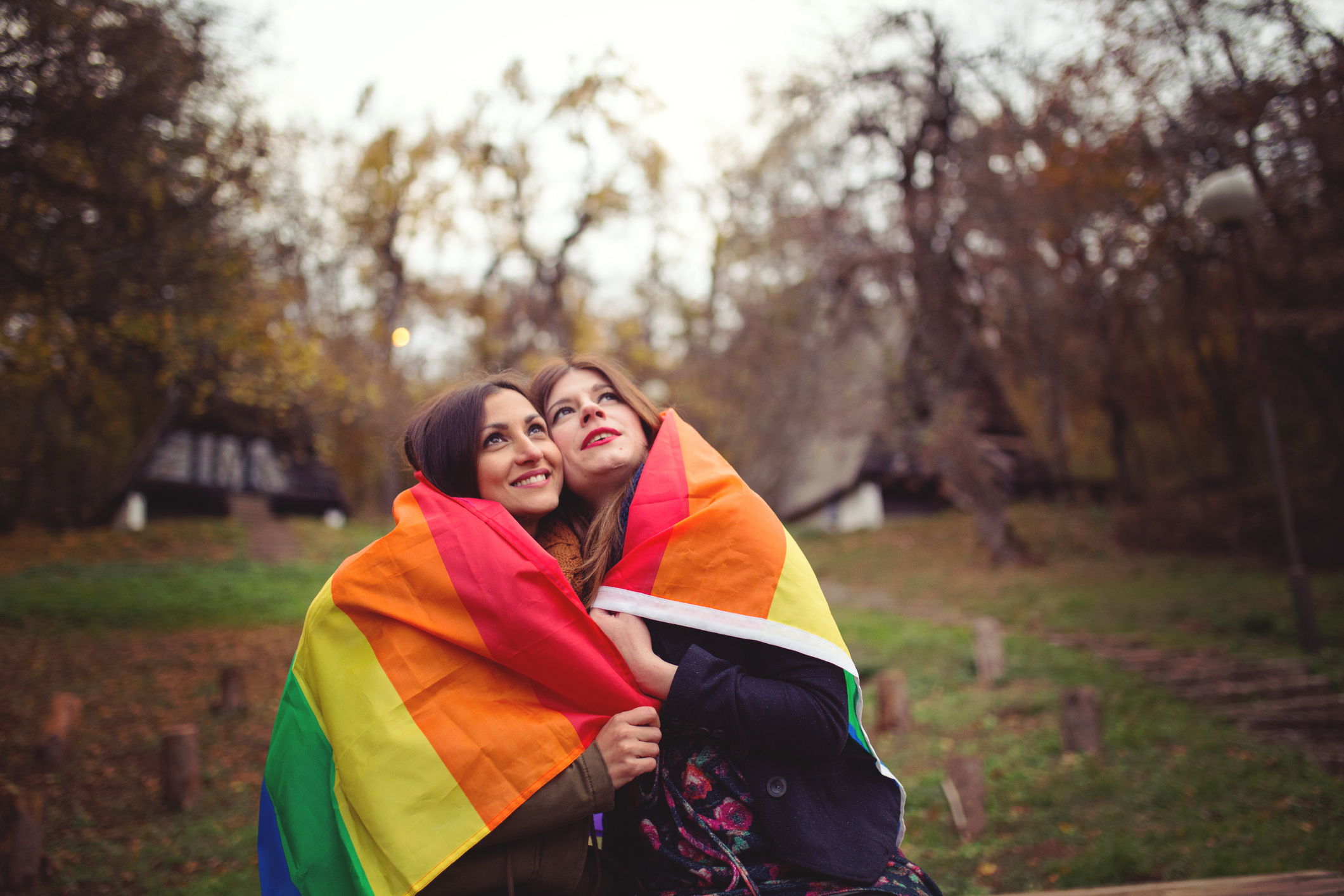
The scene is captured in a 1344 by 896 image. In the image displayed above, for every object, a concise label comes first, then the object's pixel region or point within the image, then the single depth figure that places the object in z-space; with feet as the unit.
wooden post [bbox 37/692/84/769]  25.46
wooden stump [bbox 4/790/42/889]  17.19
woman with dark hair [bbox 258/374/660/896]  6.12
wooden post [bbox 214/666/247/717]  31.73
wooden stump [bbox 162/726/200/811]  22.33
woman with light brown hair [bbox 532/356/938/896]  6.36
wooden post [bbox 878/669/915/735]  27.61
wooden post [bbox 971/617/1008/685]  32.86
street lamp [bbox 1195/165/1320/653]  27.66
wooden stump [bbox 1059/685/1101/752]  22.98
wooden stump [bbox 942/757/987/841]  19.03
